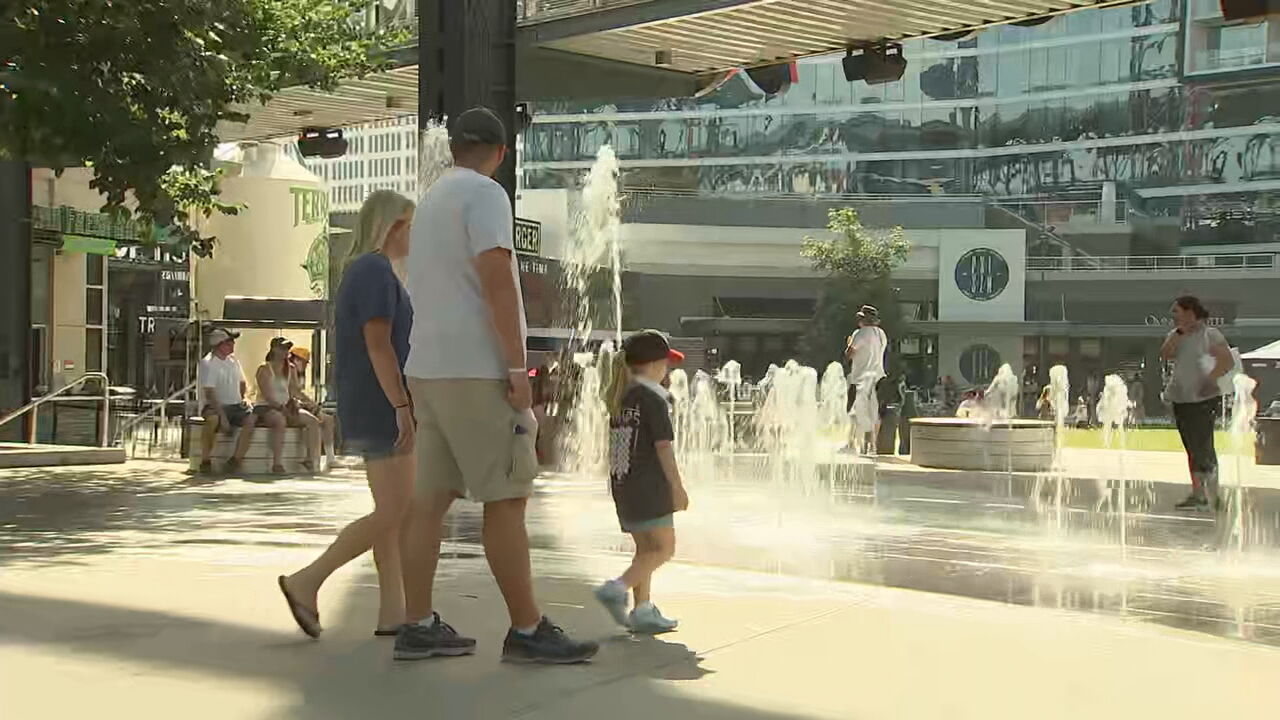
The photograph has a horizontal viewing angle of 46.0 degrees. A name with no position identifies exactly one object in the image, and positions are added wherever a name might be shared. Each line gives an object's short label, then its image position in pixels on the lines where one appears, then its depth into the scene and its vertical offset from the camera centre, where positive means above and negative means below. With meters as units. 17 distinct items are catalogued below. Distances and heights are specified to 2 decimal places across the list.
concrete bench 14.52 -1.06
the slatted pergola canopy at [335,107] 17.48 +3.00
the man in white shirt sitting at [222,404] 14.43 -0.59
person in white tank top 14.59 -0.65
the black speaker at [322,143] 20.28 +2.73
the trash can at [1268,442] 18.28 -1.08
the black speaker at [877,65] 14.68 +2.80
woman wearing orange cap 15.30 -0.64
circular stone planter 16.08 -1.02
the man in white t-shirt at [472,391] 4.68 -0.14
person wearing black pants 10.45 -0.15
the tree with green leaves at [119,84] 10.14 +1.79
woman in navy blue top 5.14 -0.14
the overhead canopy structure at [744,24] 13.22 +3.00
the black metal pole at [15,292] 16.91 +0.55
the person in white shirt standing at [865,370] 17.02 -0.23
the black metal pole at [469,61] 10.87 +2.07
